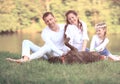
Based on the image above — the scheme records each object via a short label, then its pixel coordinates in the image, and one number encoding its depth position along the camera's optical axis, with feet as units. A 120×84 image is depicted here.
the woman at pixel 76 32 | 17.40
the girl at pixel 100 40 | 17.97
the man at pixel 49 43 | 16.67
